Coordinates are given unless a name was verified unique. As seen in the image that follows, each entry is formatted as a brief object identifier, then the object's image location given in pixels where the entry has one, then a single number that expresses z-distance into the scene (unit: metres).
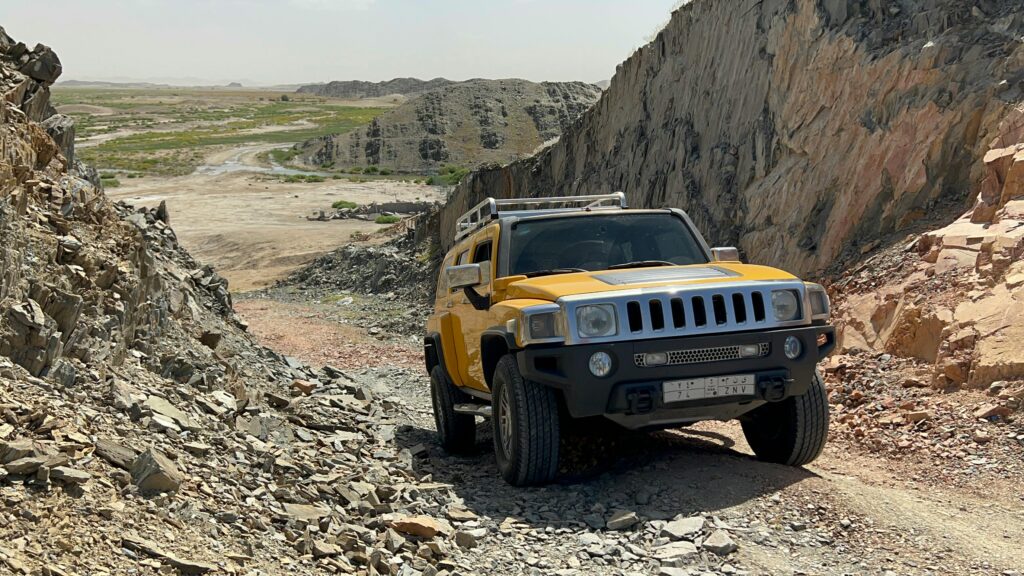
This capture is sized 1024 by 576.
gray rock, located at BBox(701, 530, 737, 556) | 5.59
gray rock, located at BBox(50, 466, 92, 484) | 4.98
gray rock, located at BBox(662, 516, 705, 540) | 5.83
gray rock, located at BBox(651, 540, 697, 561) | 5.60
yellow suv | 6.43
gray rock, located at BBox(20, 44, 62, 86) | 9.86
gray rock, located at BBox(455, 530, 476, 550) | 6.03
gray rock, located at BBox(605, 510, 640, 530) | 6.12
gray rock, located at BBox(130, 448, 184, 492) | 5.45
